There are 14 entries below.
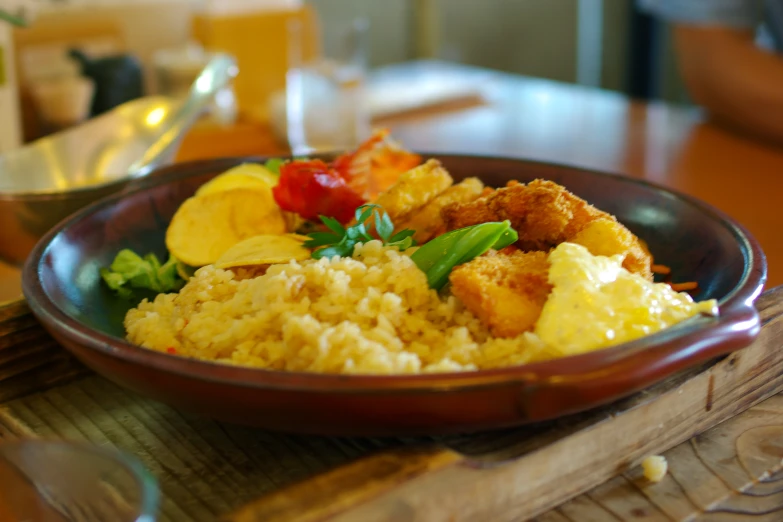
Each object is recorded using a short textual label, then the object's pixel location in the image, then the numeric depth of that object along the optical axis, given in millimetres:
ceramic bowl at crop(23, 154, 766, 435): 317
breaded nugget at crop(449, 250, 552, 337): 356
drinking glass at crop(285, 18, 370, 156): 749
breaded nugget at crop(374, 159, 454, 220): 426
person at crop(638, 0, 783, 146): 782
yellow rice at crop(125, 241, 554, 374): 341
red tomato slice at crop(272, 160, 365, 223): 440
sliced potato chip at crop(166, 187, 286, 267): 444
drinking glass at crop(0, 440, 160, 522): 284
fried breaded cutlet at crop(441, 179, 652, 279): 390
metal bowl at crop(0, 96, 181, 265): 486
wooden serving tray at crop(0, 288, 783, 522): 315
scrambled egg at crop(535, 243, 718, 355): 342
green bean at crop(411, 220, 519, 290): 386
